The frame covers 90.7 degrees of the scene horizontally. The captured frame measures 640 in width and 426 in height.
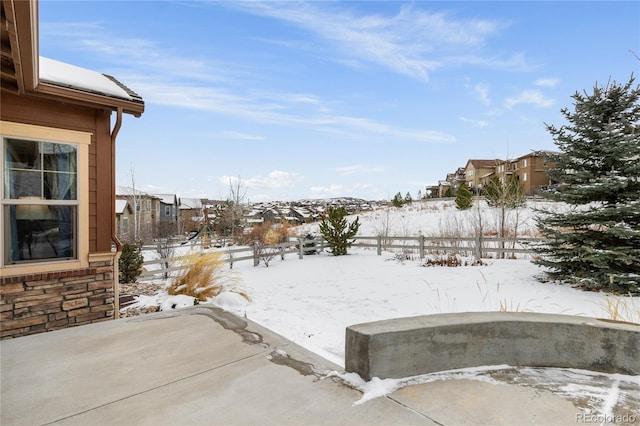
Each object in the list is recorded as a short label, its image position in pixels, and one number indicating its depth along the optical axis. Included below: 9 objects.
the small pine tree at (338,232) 14.37
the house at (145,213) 22.06
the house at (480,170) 42.66
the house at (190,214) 35.67
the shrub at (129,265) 7.94
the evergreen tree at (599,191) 6.67
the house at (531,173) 35.34
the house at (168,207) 36.80
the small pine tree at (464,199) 21.91
